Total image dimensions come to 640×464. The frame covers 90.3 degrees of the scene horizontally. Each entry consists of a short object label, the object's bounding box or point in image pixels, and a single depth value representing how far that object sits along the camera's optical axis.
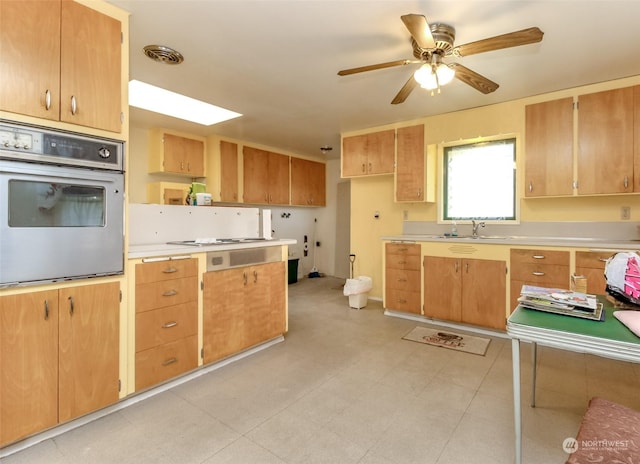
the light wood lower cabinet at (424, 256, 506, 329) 3.24
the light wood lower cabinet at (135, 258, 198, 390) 2.04
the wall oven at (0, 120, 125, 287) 1.55
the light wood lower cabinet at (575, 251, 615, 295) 2.74
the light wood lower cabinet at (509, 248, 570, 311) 2.92
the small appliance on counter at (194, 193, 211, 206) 3.13
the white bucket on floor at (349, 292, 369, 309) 4.27
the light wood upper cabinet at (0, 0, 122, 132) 1.55
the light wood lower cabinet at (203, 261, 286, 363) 2.45
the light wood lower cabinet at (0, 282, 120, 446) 1.55
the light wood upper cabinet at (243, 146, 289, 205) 5.20
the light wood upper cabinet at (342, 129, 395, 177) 4.29
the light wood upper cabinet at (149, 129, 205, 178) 4.45
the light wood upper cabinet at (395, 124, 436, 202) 3.99
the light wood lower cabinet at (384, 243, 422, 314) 3.78
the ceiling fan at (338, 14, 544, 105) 1.81
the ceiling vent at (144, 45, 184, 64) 2.42
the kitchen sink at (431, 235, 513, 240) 3.44
